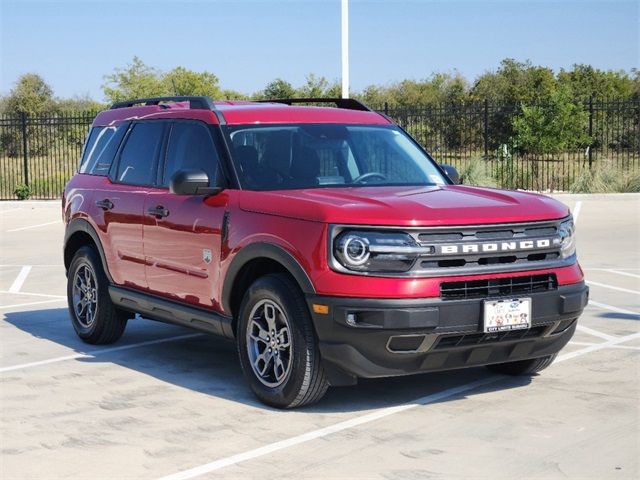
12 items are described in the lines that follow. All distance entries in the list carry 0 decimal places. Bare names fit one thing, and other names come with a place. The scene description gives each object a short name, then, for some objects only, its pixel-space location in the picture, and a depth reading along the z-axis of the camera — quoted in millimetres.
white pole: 21356
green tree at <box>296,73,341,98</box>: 38812
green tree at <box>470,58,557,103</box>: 49281
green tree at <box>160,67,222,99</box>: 57094
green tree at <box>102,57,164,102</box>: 40594
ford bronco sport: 6316
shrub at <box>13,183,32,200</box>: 28500
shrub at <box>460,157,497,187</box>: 26156
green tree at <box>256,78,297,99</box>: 45753
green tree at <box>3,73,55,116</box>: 59500
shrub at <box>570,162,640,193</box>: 25484
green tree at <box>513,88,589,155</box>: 30609
